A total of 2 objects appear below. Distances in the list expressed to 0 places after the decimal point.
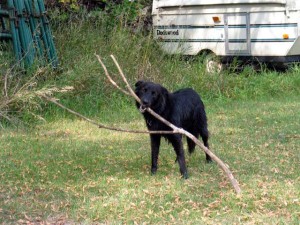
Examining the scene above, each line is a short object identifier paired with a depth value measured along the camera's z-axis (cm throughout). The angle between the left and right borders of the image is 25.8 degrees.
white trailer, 1348
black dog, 655
